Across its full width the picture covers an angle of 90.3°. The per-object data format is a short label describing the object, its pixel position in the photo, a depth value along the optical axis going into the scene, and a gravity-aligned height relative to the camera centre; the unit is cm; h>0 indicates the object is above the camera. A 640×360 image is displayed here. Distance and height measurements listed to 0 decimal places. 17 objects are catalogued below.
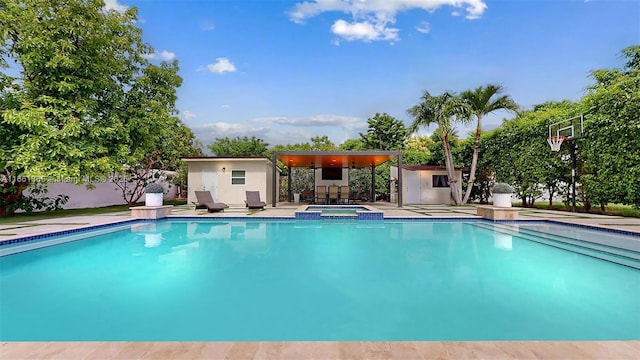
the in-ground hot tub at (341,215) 1054 -99
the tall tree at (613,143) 948 +137
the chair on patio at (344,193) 1688 -36
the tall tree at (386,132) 2892 +500
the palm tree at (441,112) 1441 +343
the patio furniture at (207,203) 1180 -65
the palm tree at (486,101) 1398 +379
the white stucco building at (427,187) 1725 -5
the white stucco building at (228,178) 1662 +44
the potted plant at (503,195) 1012 -30
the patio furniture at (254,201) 1325 -63
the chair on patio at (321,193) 1686 -36
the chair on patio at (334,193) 1666 -36
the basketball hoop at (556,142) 1150 +160
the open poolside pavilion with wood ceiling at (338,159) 1395 +133
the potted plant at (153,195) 1087 -29
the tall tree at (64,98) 948 +302
